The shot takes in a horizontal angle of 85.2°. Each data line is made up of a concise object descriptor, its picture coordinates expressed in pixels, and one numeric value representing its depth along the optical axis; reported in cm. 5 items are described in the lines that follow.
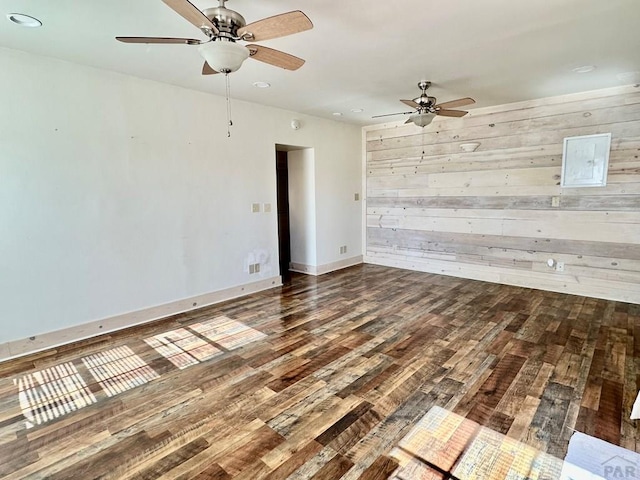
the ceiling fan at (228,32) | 190
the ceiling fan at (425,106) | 378
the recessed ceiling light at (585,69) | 341
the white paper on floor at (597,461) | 158
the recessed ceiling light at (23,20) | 227
